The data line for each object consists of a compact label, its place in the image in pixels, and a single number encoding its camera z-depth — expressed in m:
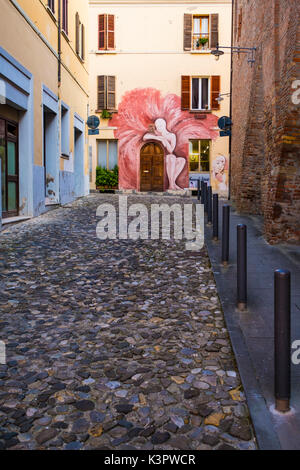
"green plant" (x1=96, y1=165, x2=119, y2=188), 23.53
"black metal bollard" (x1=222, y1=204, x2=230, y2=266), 6.13
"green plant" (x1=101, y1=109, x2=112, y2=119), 23.31
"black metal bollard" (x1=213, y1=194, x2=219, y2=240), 8.05
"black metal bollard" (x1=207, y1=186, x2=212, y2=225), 10.29
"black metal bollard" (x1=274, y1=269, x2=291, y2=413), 2.52
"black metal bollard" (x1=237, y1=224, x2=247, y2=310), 4.29
